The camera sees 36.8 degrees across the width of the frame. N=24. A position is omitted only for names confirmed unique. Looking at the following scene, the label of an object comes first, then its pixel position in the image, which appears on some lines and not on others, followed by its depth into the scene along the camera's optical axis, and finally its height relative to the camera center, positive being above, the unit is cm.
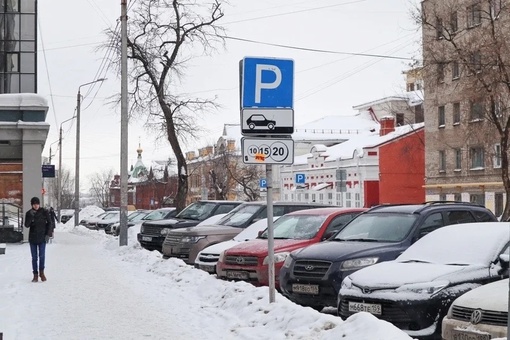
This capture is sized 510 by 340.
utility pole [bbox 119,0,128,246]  2670 +257
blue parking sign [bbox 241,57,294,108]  1009 +154
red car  1352 -79
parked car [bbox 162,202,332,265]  1831 -79
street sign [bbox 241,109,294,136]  1012 +103
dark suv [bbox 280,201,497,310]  1102 -70
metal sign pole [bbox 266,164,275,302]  1015 -46
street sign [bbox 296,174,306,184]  3294 +88
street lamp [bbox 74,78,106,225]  4841 +315
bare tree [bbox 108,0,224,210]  3253 +602
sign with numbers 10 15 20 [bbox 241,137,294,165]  1004 +64
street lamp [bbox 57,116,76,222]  6371 +308
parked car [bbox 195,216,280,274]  1627 -104
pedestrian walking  1572 -68
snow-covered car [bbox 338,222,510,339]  878 -95
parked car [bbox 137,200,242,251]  2322 -65
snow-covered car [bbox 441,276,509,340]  700 -110
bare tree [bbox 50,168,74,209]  13288 +140
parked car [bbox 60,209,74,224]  8378 -174
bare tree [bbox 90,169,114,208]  13750 +216
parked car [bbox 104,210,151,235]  3694 -89
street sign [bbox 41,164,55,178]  4441 +169
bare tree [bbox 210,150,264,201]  6906 +218
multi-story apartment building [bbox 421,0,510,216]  2939 +459
